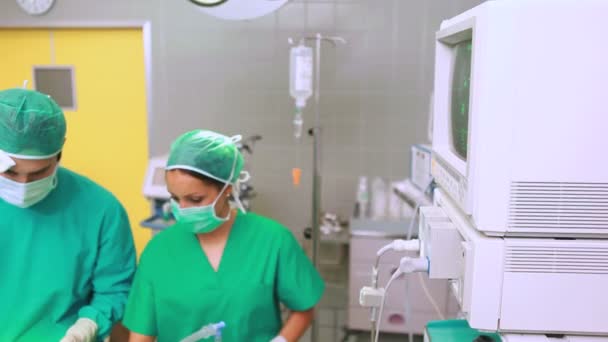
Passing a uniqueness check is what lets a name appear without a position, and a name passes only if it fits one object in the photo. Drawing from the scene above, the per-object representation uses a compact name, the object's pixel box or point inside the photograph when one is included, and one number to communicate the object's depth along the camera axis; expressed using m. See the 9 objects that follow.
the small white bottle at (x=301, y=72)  2.39
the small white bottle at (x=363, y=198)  2.80
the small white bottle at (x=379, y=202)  2.73
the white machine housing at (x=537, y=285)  0.78
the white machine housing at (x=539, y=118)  0.73
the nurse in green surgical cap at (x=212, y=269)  1.38
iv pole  2.19
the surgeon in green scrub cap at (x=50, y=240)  1.28
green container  1.05
